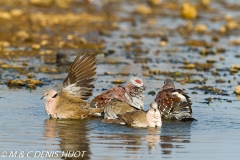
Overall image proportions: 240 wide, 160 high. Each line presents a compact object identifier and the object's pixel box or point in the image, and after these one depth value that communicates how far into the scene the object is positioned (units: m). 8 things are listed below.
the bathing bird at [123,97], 11.41
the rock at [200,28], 25.75
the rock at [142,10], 31.45
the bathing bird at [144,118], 10.65
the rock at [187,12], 29.47
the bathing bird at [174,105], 11.62
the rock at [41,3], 29.16
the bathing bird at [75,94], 11.57
